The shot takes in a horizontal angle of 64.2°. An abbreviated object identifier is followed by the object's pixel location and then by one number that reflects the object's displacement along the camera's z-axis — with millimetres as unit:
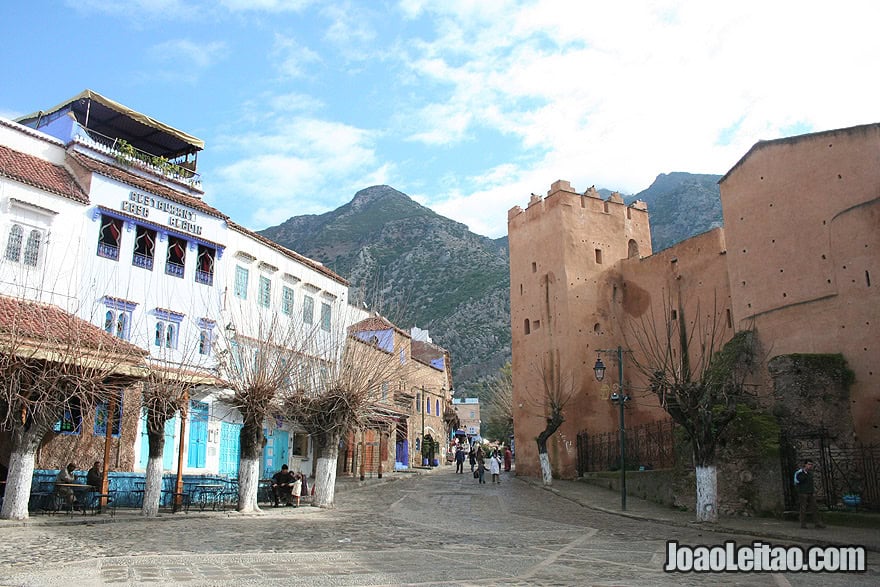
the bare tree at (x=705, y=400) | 15945
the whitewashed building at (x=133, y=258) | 19219
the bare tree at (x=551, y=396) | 30688
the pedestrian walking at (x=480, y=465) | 31072
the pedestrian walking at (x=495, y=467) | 31094
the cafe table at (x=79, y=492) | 15430
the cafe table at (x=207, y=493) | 18297
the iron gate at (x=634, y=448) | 24312
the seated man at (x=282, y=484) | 20203
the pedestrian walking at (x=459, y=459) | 37875
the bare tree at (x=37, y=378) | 13556
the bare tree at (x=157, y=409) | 15914
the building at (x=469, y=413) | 89631
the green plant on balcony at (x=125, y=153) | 24219
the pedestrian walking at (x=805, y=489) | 14086
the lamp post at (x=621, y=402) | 19594
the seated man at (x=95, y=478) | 16547
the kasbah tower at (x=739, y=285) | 19359
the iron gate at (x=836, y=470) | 15820
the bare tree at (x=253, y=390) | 17875
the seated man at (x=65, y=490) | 15523
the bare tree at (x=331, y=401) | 19891
